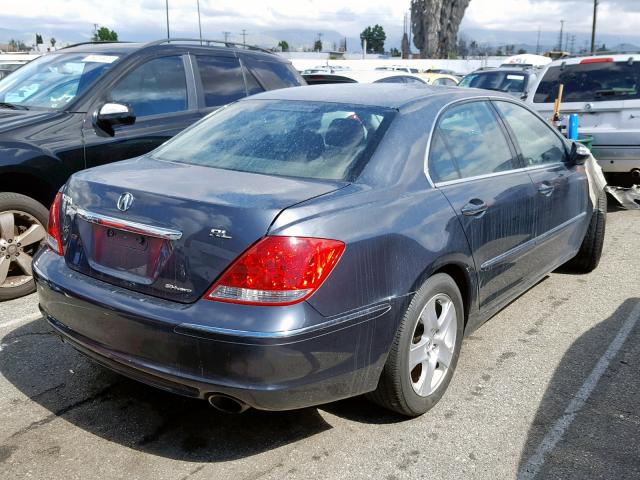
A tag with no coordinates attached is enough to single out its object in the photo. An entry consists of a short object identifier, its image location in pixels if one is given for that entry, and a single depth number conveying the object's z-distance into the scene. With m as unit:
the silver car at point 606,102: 7.93
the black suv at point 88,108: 4.82
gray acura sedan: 2.61
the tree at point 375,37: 153.50
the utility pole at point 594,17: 58.22
